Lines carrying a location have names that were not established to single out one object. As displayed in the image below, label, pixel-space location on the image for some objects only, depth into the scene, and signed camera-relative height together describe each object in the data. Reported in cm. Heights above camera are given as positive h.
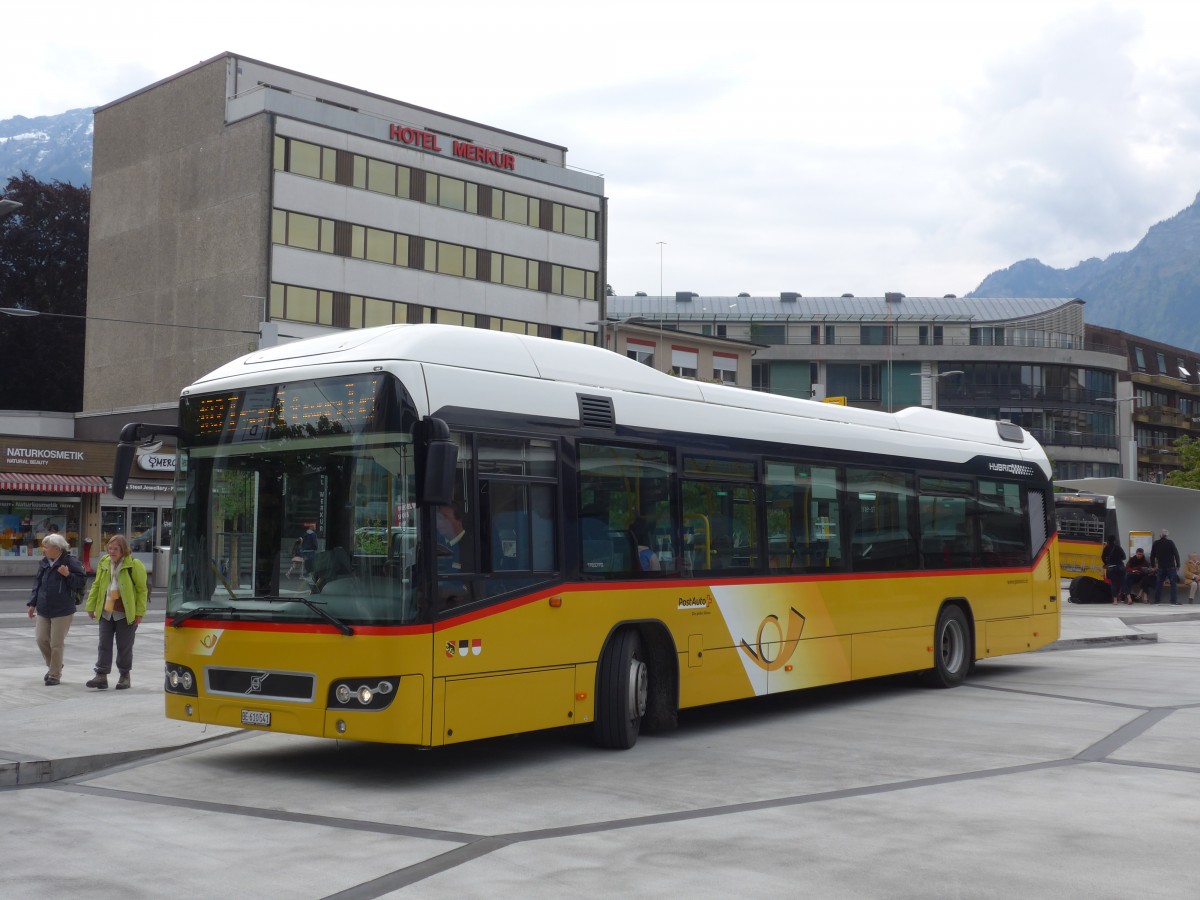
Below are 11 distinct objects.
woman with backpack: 1491 -39
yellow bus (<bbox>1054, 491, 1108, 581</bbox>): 4641 +128
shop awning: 4219 +234
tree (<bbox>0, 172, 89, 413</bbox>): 5903 +1153
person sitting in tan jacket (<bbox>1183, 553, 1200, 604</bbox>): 3656 -16
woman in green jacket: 1473 -45
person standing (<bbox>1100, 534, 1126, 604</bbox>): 3638 +6
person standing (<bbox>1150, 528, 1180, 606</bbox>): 3484 +15
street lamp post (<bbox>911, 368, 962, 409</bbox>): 9781 +1226
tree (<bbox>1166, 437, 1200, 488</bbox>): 7739 +572
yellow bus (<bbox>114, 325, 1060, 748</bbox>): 926 +15
